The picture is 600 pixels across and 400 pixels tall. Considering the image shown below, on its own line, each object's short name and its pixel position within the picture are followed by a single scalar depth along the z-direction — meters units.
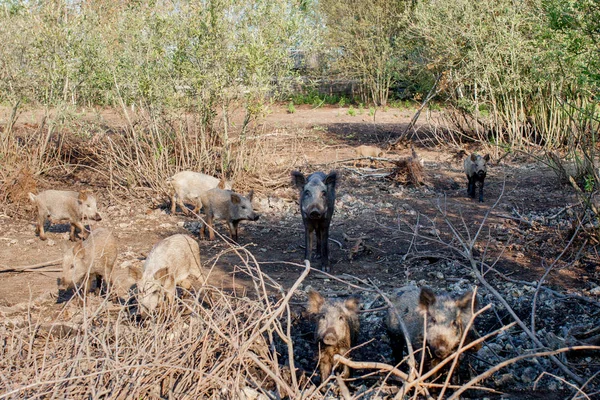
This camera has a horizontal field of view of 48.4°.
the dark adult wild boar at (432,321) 4.60
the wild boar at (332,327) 4.76
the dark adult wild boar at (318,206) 7.82
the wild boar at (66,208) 9.38
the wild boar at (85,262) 6.88
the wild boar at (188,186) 10.69
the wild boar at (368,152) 14.74
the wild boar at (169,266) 5.69
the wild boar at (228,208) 9.40
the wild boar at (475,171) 11.22
